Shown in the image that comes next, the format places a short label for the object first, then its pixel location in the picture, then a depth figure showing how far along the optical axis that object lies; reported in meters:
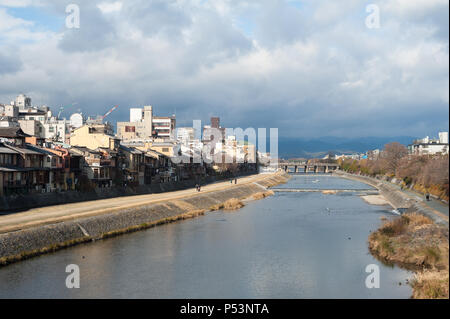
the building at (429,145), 147.30
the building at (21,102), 122.56
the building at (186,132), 182.07
